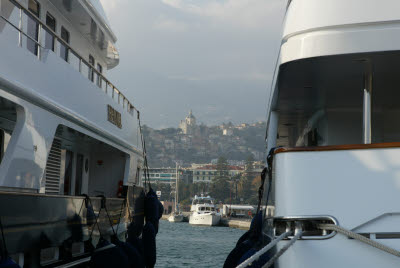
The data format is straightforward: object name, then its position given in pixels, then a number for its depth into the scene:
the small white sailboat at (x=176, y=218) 83.06
